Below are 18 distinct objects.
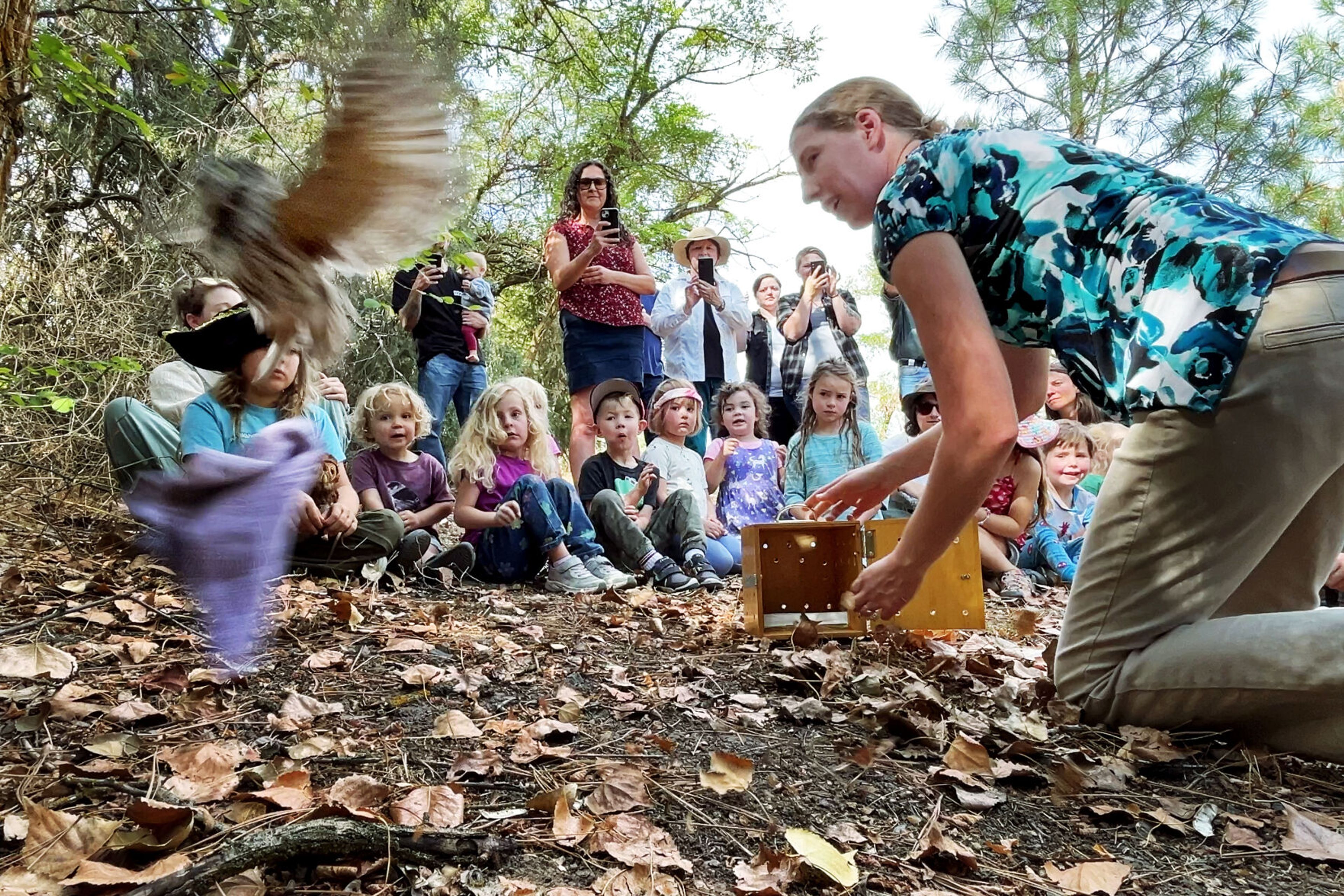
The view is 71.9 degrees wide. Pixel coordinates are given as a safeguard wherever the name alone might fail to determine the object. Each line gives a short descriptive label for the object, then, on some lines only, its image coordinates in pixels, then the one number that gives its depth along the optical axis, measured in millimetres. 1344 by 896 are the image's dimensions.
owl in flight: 1467
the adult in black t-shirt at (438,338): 4996
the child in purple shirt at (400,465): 4281
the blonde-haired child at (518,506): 4113
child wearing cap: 4395
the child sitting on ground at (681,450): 4863
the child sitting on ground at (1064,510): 4824
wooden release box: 2969
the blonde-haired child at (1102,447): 5340
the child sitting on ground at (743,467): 5082
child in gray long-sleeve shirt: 5320
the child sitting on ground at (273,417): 2039
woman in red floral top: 4984
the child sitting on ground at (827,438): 4922
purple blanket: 1771
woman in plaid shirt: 5656
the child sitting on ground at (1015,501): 4469
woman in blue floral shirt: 1690
